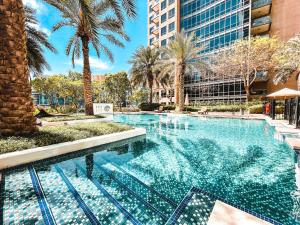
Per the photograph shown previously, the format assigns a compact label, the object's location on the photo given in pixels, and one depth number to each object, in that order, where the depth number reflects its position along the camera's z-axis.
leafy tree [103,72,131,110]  35.03
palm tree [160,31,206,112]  23.03
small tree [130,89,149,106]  38.38
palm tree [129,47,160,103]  30.12
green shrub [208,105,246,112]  23.63
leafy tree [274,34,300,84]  16.42
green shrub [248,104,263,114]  20.54
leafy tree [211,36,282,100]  20.91
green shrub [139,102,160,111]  33.07
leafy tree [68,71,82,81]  42.69
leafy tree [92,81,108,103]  36.76
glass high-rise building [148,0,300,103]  27.70
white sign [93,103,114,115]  24.00
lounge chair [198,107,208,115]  23.52
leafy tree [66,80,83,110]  29.35
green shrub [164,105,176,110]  32.17
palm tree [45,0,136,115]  12.17
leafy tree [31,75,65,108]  26.50
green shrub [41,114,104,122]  11.67
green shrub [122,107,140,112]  33.20
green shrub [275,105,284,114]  17.82
